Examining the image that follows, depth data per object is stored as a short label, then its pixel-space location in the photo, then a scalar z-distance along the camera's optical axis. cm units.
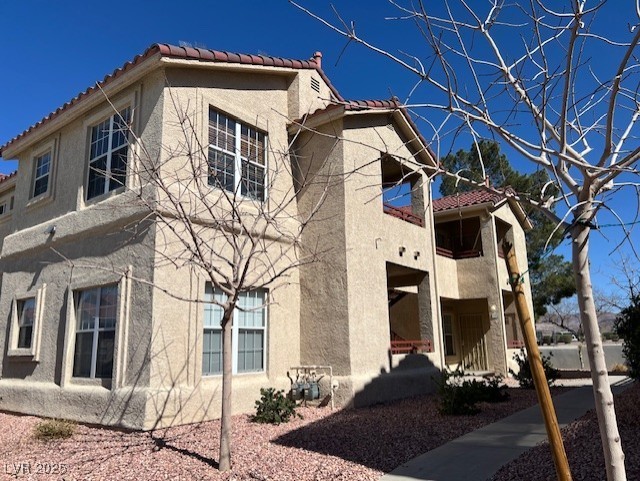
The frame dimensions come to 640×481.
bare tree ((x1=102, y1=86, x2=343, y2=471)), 926
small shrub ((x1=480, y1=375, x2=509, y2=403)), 1159
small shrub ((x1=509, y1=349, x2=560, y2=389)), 1452
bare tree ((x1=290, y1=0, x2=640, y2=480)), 342
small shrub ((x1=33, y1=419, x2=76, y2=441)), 845
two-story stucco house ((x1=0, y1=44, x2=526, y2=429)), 936
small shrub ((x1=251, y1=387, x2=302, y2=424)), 935
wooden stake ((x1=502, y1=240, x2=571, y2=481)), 387
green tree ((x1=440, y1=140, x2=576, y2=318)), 2544
